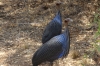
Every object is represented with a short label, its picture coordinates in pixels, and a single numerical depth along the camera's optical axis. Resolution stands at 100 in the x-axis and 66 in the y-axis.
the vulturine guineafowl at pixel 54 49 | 7.44
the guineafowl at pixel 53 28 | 8.38
